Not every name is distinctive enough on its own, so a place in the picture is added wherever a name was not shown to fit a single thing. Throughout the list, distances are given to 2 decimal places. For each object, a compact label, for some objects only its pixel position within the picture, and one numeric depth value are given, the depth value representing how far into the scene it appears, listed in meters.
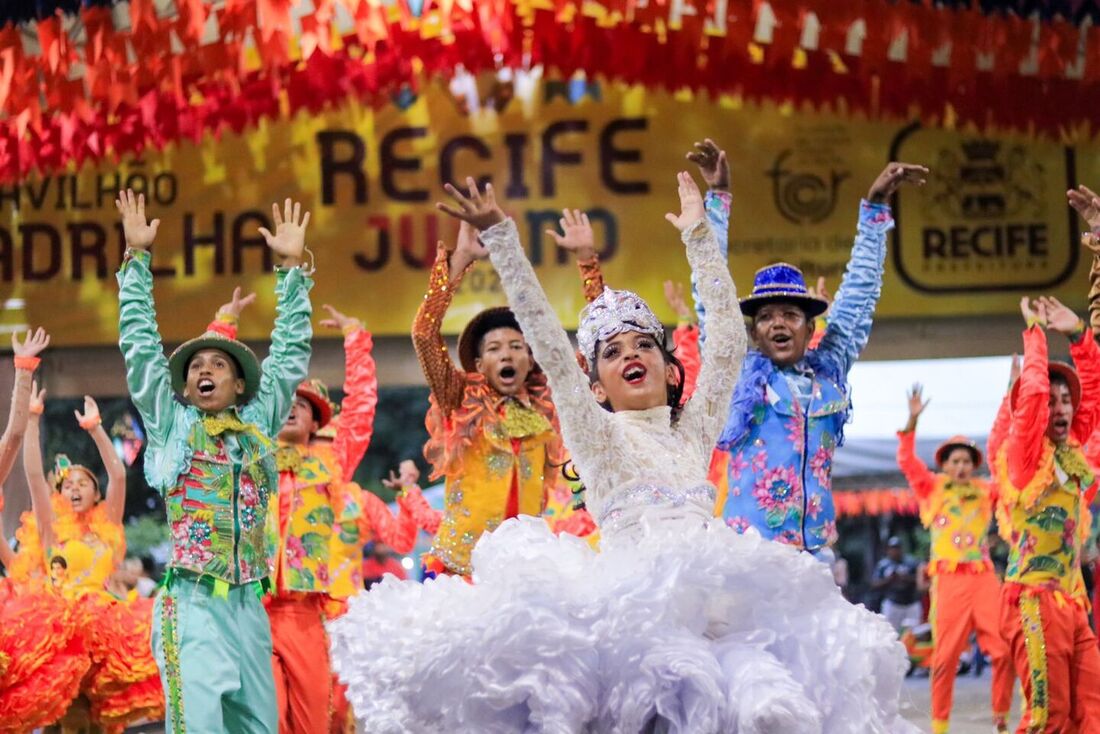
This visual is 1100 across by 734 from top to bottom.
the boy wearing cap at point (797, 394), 4.97
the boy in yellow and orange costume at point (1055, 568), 6.33
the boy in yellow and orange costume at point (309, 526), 6.02
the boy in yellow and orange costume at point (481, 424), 5.22
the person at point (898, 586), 13.30
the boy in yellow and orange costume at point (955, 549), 8.04
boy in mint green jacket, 4.68
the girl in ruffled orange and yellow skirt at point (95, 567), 6.33
